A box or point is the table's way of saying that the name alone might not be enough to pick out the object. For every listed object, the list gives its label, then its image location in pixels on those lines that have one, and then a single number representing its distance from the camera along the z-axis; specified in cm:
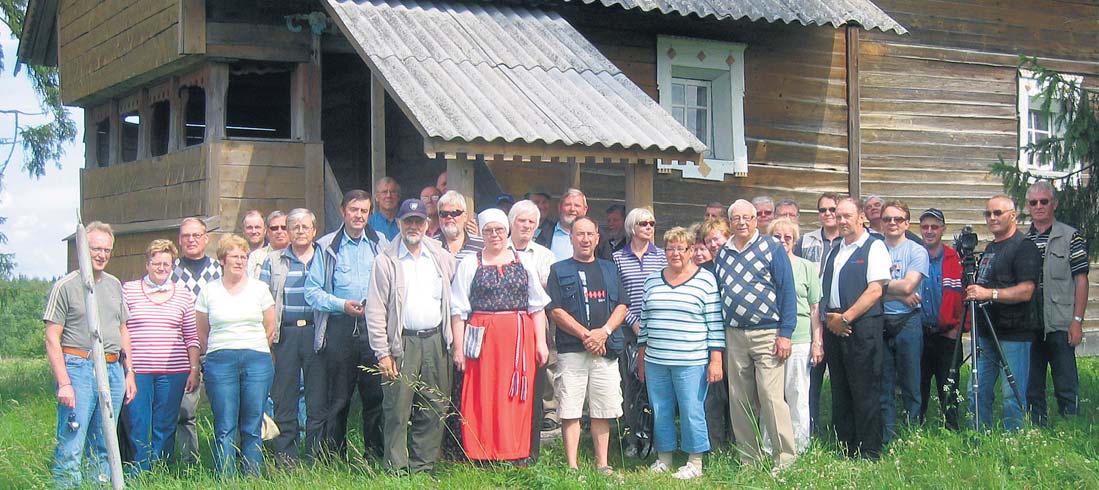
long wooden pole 519
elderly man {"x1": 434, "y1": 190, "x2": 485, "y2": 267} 705
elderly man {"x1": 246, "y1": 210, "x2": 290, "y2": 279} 732
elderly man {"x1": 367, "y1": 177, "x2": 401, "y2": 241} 810
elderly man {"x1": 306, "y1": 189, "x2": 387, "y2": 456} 690
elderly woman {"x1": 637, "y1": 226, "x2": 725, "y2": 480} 686
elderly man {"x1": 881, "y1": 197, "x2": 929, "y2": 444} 740
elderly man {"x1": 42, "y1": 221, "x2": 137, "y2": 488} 628
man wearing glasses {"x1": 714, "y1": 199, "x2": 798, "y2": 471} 684
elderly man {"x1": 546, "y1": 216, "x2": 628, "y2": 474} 687
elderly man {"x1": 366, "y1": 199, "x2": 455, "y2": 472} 659
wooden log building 874
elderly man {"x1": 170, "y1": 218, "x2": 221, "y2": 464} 725
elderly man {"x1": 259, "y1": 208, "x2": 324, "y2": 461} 690
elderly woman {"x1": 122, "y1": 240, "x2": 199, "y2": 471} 678
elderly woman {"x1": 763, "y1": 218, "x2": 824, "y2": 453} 712
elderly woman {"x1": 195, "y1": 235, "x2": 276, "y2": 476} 661
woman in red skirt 673
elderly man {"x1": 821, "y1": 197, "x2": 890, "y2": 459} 711
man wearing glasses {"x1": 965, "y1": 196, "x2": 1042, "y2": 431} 720
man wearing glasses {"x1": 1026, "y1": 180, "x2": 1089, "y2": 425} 724
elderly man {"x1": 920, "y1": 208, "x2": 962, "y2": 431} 786
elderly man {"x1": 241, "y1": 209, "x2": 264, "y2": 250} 765
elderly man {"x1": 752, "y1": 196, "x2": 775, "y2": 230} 828
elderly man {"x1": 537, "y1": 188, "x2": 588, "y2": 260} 791
